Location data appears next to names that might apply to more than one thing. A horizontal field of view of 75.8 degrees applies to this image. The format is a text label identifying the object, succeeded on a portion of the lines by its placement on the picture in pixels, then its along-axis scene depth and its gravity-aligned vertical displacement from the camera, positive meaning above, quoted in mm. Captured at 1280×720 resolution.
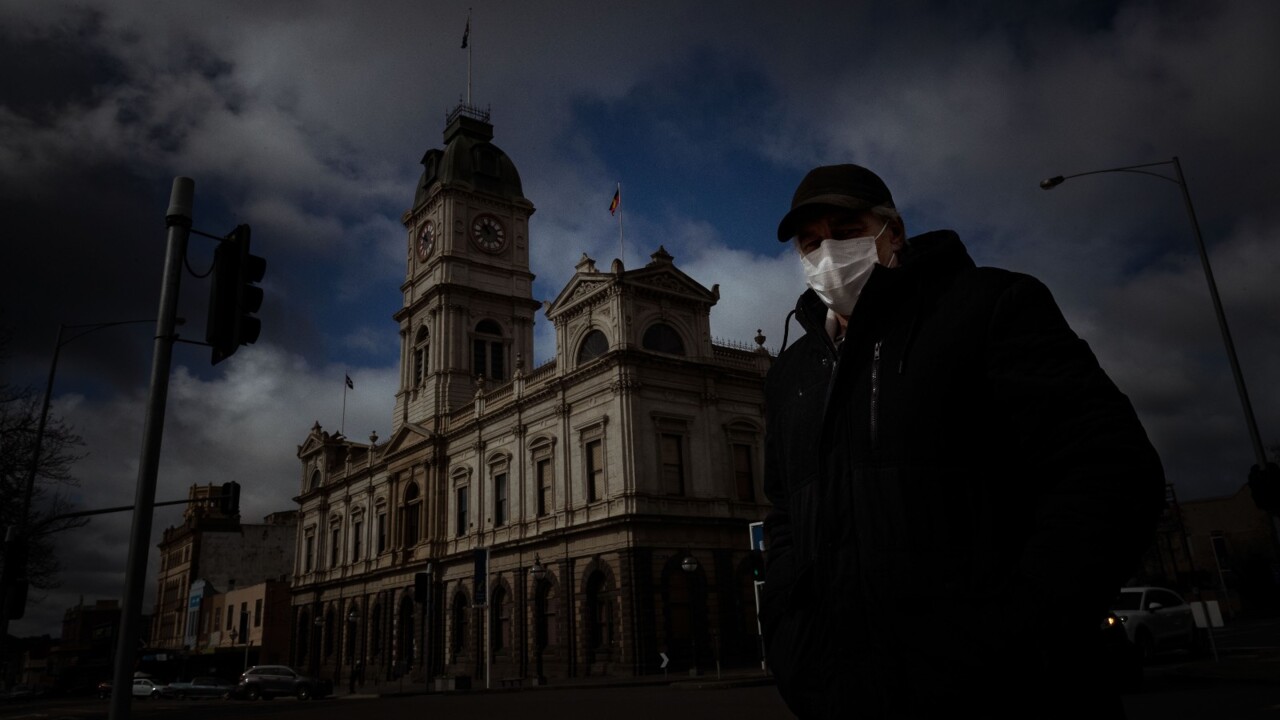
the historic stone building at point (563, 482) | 32938 +6679
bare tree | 24844 +5909
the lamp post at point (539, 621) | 35094 +599
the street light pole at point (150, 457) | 5793 +1397
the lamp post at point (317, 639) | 55250 +571
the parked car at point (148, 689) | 46000 -1630
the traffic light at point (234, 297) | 6777 +2829
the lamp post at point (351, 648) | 46194 -98
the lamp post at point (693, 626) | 30884 +23
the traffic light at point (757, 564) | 20406 +1426
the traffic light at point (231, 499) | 20678 +3757
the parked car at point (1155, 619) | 17562 -416
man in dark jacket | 1742 +232
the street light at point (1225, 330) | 14875 +4865
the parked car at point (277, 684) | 38312 -1529
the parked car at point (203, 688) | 44062 -1700
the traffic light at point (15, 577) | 19641 +2084
